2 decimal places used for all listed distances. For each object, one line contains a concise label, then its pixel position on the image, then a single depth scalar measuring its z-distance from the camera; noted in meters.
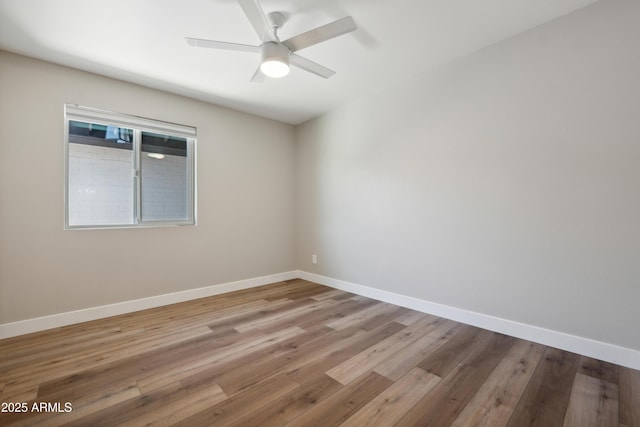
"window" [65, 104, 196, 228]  2.62
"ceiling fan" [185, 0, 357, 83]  1.67
